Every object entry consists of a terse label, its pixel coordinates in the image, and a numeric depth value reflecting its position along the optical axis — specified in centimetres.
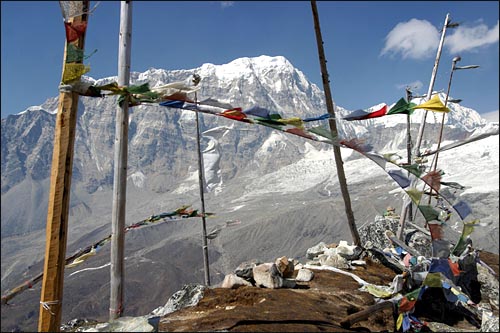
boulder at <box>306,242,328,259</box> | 1175
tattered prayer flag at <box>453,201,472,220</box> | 552
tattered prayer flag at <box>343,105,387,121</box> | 516
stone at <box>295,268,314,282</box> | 832
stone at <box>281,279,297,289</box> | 735
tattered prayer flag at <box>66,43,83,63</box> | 447
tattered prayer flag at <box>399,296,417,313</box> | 634
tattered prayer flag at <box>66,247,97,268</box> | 722
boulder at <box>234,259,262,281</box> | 788
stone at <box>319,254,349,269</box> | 956
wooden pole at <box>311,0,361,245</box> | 943
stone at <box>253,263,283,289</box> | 723
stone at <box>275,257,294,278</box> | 801
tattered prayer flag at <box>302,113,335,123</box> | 519
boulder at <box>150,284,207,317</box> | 760
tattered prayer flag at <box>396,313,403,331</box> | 604
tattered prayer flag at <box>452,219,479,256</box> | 540
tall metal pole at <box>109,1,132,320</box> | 465
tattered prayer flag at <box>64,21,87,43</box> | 445
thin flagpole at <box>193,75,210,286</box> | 1226
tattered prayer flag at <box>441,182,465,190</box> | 576
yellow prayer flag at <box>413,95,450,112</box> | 481
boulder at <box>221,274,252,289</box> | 744
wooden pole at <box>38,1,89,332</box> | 411
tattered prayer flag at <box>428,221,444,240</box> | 567
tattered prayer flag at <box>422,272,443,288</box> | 614
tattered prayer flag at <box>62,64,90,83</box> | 446
